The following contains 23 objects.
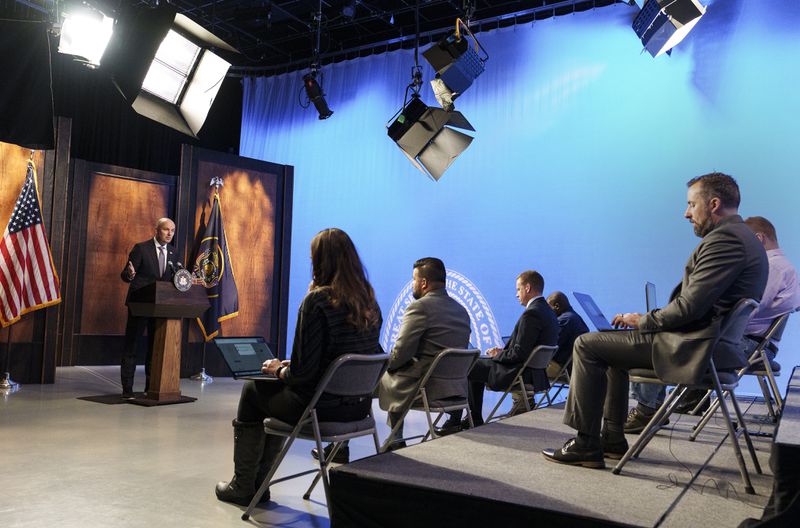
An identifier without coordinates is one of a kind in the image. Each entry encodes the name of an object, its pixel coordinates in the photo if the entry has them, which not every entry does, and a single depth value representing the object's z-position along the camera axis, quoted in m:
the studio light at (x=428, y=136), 6.90
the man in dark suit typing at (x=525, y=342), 4.62
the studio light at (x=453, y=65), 6.63
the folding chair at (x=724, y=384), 2.53
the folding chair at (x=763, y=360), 3.68
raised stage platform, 2.10
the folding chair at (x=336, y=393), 2.67
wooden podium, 5.92
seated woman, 2.77
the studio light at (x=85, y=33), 6.23
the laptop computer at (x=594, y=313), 4.05
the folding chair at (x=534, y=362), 4.49
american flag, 6.49
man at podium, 6.27
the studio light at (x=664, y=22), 5.97
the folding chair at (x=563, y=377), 5.24
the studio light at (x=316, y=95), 9.27
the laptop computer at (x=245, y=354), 2.97
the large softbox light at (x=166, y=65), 5.25
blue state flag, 8.28
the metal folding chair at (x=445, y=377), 3.60
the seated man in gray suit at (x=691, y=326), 2.54
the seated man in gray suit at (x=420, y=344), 3.85
